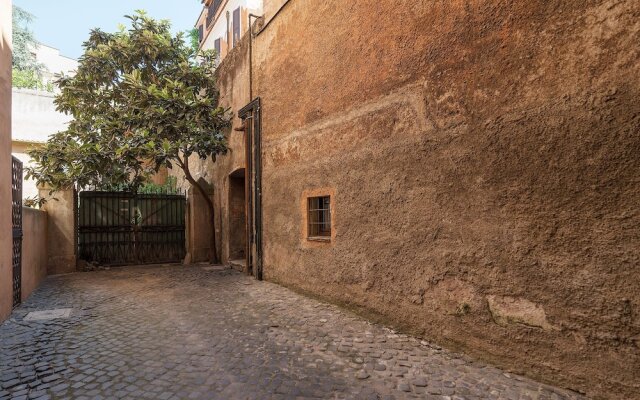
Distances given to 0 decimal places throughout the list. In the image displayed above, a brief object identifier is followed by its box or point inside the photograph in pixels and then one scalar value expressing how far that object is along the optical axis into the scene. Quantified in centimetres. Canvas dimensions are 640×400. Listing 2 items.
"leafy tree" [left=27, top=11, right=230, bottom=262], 866
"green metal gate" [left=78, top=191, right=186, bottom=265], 966
